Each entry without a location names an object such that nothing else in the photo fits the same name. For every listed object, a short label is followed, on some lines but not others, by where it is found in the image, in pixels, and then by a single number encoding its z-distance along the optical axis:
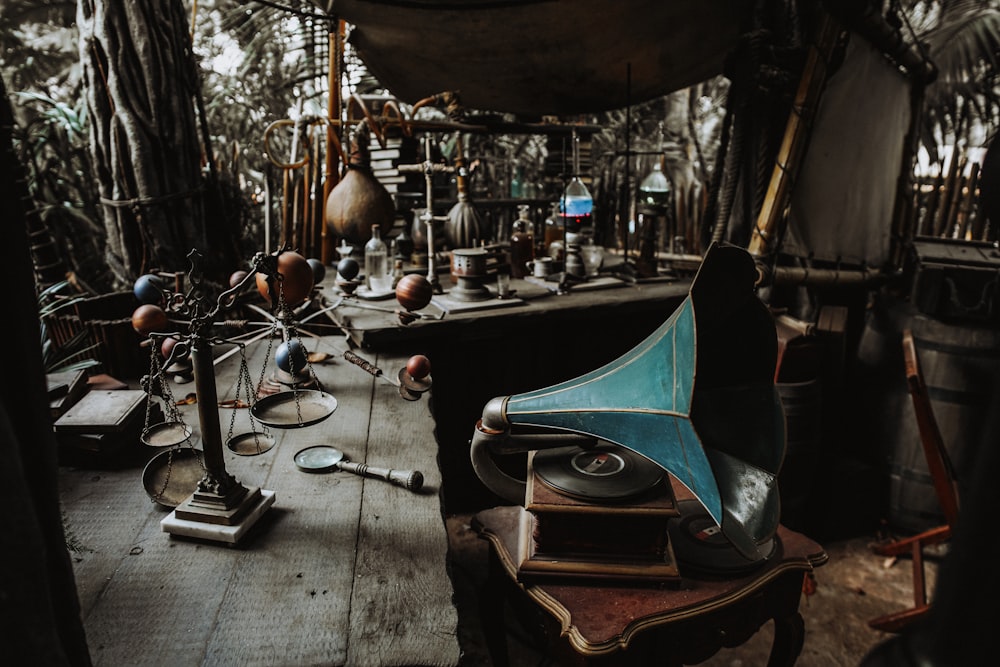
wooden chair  2.44
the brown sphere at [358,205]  3.03
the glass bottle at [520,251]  3.85
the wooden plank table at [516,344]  3.01
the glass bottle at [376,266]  3.29
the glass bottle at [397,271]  3.35
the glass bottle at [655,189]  3.37
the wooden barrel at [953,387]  2.77
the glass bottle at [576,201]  3.84
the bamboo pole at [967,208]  4.36
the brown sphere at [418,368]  2.11
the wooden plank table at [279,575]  1.07
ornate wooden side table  1.40
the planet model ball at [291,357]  1.62
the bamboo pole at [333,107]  3.51
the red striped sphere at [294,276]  1.49
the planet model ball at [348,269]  2.73
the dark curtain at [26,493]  0.51
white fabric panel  3.04
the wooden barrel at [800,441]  2.75
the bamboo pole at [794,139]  2.70
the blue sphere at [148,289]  1.51
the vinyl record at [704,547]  1.58
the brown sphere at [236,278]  1.71
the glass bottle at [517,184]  6.60
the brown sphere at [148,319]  1.49
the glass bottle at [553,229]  4.30
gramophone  1.40
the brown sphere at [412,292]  2.38
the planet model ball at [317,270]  2.03
